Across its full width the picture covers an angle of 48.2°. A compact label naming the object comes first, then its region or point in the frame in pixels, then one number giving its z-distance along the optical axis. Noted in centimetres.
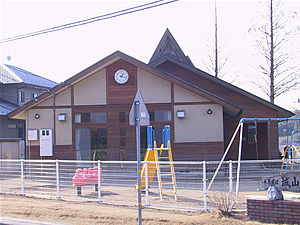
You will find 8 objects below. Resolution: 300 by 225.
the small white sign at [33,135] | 1841
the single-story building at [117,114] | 1761
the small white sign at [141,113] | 738
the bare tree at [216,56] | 3180
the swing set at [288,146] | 917
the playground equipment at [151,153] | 1151
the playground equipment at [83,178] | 1166
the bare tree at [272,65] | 2380
